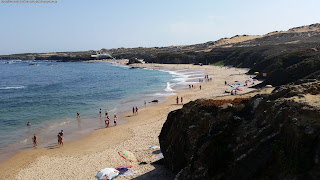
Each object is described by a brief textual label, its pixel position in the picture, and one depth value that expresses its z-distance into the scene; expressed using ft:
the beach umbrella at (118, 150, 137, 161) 54.90
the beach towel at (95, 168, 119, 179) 47.74
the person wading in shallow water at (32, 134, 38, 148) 74.54
